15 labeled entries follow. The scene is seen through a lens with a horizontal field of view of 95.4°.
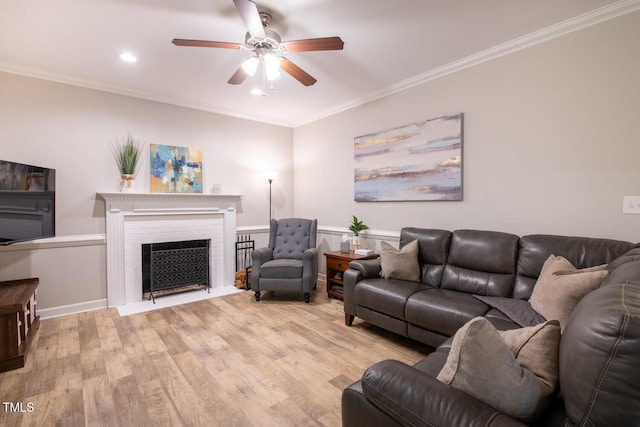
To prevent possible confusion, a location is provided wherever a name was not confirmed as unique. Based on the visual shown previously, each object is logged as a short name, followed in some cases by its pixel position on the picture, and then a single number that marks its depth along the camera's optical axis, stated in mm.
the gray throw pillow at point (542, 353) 921
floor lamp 4723
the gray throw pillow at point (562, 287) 1670
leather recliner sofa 707
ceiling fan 1966
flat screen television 2578
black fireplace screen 3809
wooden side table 3658
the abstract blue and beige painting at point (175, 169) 3904
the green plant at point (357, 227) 3967
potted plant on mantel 3613
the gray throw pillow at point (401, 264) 2869
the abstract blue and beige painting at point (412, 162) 3119
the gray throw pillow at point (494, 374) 895
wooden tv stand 2213
